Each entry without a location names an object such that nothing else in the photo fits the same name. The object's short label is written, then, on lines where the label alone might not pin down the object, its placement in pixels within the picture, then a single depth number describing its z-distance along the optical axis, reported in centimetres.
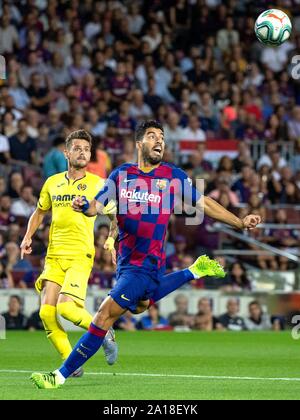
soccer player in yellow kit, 1258
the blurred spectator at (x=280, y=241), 2272
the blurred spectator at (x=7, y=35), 2494
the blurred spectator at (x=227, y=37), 2816
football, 1636
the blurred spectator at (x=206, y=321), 2087
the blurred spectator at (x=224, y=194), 2262
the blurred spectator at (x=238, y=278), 2159
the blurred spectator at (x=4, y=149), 2247
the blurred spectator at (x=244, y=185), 2381
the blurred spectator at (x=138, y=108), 2503
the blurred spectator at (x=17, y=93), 2395
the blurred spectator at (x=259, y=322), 2122
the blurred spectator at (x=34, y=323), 2019
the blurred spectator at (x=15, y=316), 1986
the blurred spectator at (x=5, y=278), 2033
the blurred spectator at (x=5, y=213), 2142
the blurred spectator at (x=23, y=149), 2267
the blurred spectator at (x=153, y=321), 2083
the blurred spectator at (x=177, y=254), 2131
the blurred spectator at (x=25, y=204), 2147
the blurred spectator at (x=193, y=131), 2491
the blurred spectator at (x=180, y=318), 2089
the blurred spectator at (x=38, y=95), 2427
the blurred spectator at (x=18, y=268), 2042
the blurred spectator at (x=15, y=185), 2172
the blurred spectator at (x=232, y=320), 2106
